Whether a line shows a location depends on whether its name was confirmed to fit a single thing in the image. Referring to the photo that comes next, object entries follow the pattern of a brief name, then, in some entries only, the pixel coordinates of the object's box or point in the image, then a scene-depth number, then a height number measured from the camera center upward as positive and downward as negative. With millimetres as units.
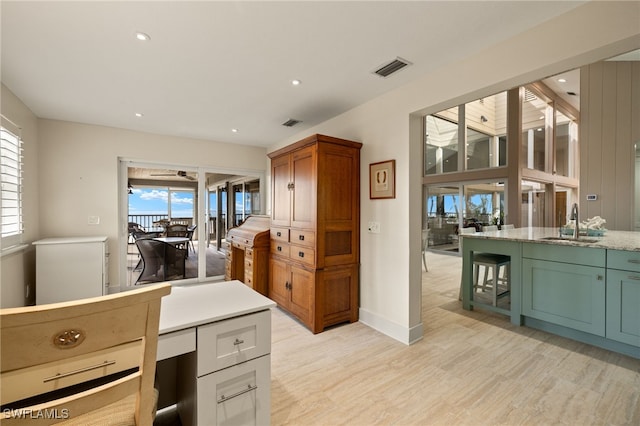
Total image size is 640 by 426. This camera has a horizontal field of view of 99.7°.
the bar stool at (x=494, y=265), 3453 -711
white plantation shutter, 2732 +272
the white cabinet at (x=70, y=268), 3297 -719
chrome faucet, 3147 -117
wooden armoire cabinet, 2945 -217
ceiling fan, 4768 +668
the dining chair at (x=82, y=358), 712 -437
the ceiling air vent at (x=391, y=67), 2340 +1301
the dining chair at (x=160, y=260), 4469 -848
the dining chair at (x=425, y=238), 5655 -582
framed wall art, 2877 +354
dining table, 4660 -500
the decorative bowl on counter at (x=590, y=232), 3354 -262
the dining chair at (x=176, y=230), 4988 -341
